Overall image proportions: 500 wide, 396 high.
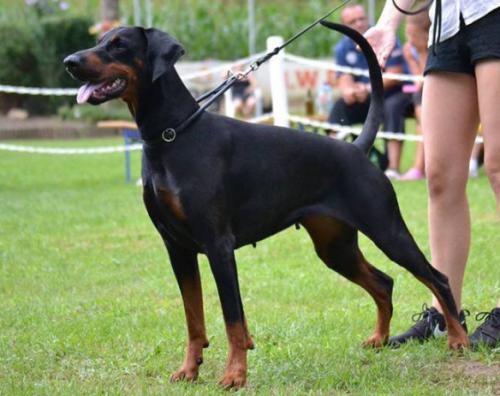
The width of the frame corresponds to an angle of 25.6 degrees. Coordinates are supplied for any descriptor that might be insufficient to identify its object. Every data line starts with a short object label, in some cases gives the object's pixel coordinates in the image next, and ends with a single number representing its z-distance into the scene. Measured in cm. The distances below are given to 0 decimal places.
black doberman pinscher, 420
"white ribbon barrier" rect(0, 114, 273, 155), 1303
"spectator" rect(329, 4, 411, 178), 1270
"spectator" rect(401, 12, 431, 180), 1173
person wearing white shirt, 459
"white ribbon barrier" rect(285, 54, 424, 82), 1135
